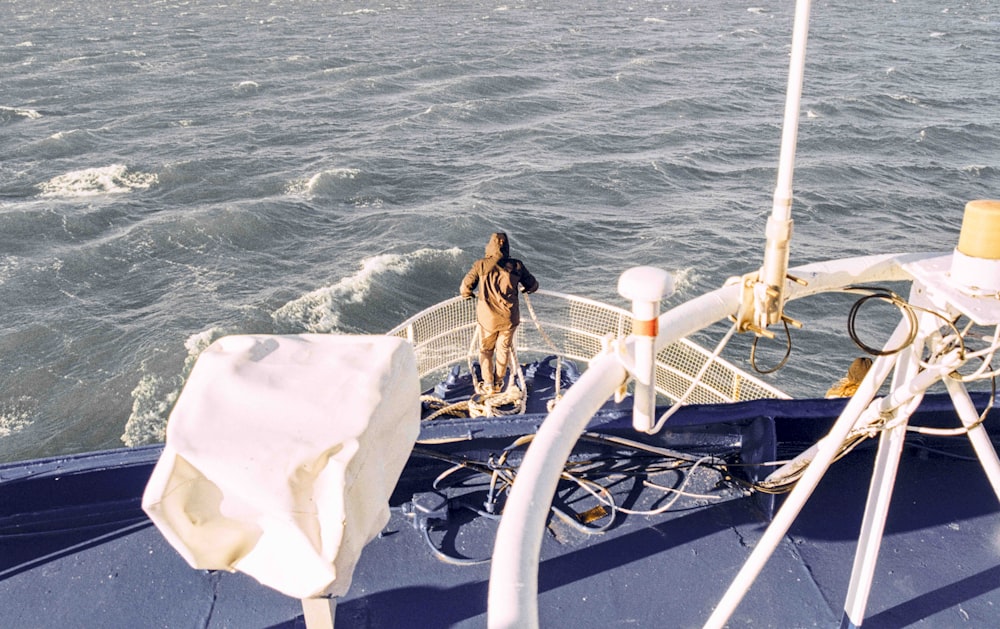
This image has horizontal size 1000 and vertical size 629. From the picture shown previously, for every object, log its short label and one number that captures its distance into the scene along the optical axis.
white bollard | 3.19
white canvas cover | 3.36
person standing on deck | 8.93
